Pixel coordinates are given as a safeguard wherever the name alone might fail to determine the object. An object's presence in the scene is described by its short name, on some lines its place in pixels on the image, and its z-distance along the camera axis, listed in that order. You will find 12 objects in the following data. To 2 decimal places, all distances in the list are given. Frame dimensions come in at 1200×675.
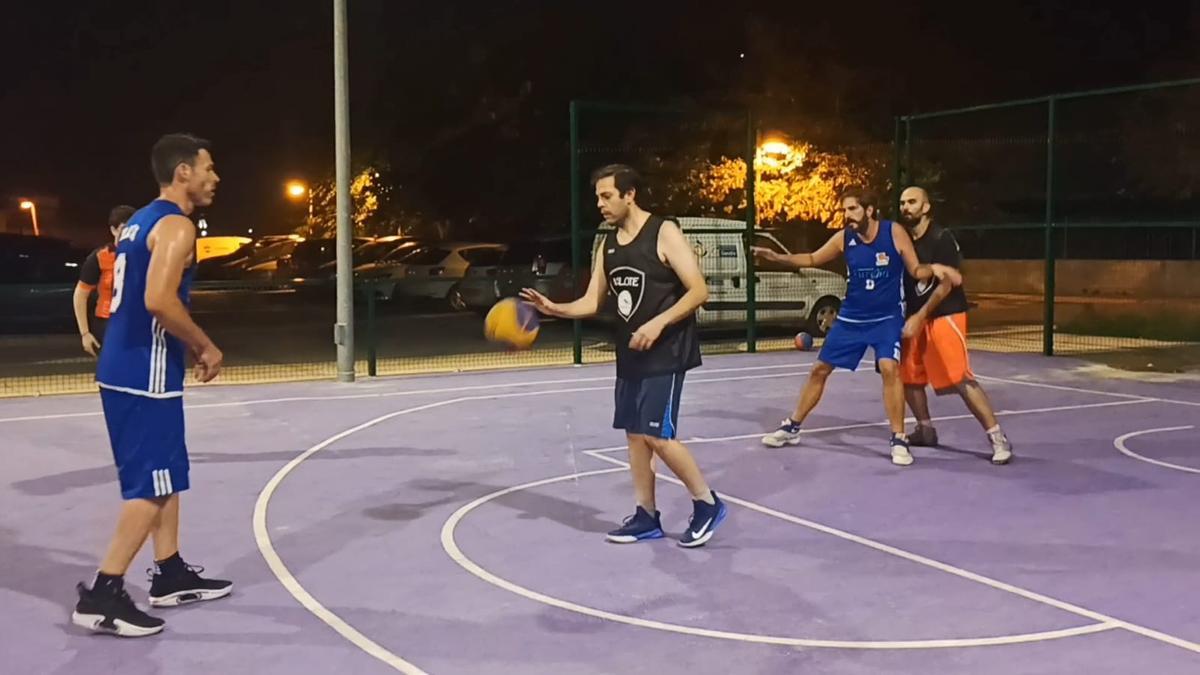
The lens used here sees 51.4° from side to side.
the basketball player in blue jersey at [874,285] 8.91
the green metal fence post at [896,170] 17.89
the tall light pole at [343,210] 14.03
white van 17.95
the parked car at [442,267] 25.41
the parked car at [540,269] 20.86
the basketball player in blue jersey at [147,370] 5.36
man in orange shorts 8.99
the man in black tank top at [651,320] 6.49
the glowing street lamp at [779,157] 25.36
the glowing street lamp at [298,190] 51.38
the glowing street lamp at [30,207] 48.56
